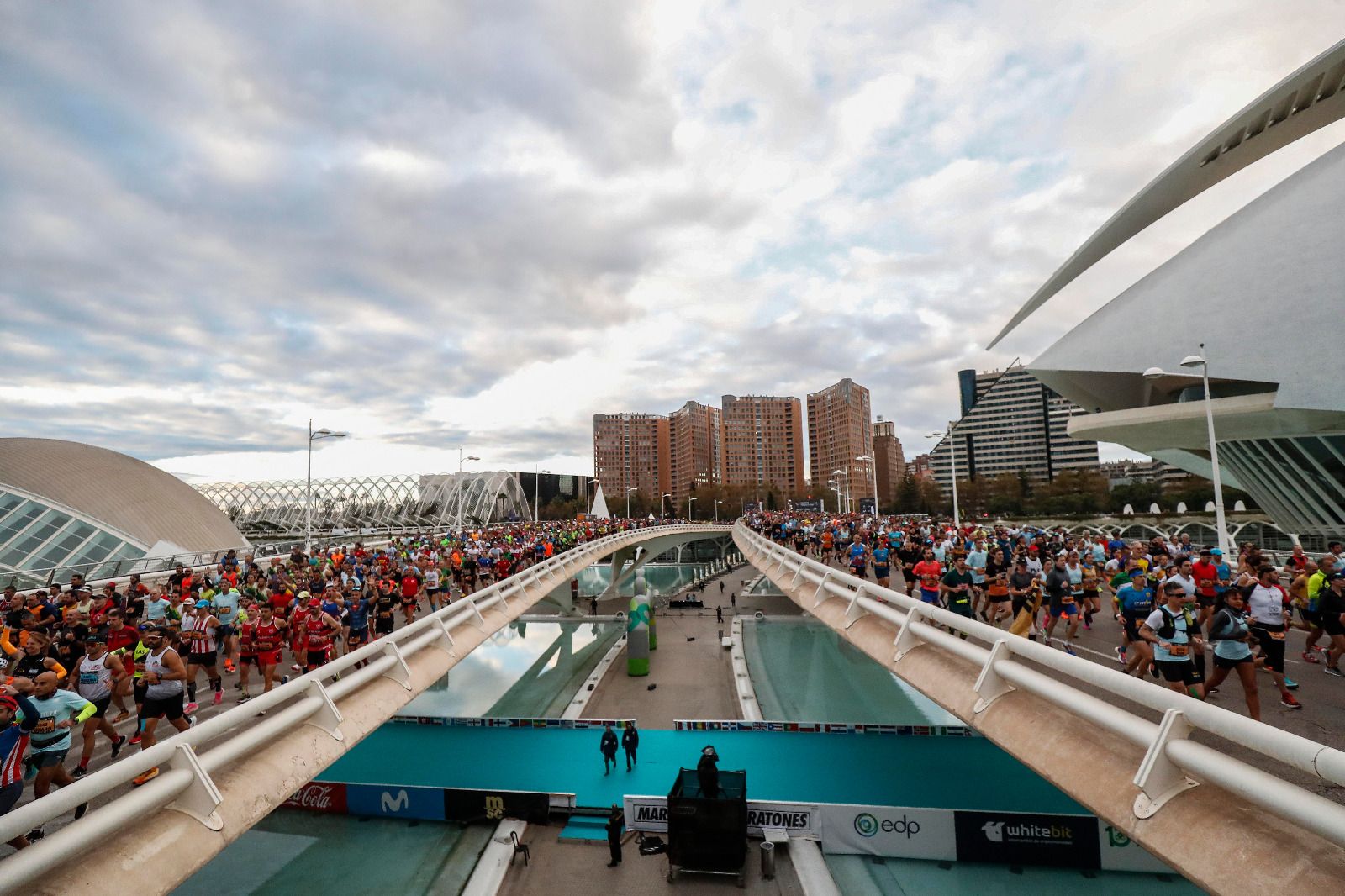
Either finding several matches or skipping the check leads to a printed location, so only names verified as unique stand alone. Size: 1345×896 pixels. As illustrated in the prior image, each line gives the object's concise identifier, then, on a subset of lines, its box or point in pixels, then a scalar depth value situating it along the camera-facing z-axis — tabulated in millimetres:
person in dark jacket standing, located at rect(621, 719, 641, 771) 11875
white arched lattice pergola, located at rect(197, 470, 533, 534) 107688
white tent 83312
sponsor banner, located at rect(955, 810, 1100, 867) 8445
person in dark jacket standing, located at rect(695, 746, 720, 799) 9242
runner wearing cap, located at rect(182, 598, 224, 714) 9641
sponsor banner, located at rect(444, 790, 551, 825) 10516
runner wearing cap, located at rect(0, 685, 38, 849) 5164
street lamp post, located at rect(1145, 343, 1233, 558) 16641
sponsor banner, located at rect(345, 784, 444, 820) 10492
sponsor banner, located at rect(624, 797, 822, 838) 9617
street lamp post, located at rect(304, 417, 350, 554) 25566
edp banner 9078
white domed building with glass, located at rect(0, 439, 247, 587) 24359
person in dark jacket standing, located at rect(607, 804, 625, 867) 9453
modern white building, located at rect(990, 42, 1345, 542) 26031
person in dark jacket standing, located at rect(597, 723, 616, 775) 11609
